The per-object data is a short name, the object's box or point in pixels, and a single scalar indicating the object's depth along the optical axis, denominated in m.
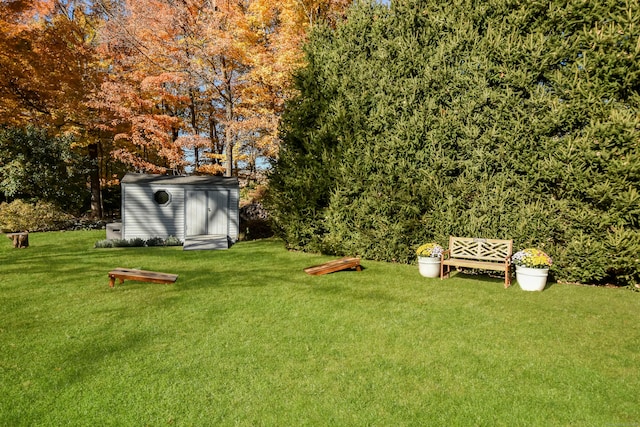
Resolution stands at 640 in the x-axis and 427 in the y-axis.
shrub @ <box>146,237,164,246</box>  15.52
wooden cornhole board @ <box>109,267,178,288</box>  8.20
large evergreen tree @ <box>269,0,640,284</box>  8.41
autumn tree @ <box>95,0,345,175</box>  18.41
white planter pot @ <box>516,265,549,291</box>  8.30
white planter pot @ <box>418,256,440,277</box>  9.70
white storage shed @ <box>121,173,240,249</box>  16.14
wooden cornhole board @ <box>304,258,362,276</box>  9.67
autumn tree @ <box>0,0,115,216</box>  18.38
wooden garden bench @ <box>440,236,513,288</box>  8.92
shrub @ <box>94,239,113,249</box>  14.49
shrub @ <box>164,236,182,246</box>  15.71
